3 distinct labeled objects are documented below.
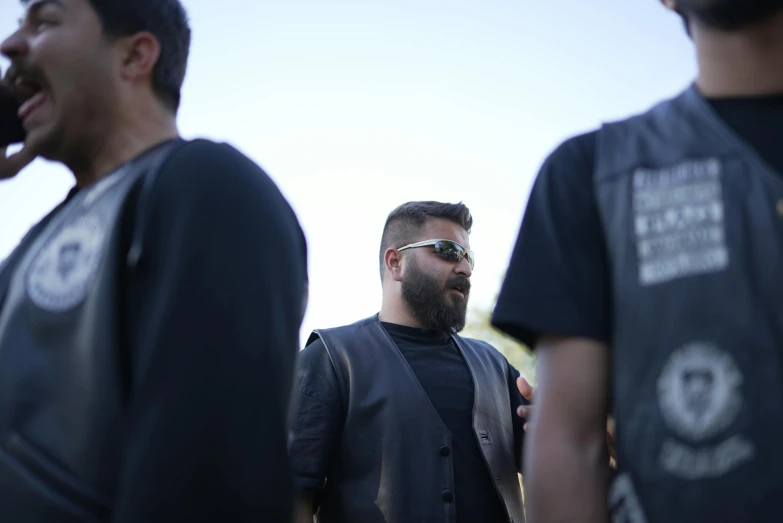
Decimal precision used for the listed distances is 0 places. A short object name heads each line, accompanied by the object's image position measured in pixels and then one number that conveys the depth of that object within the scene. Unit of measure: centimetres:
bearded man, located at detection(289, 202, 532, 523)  379
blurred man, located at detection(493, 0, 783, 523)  128
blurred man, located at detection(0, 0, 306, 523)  147
